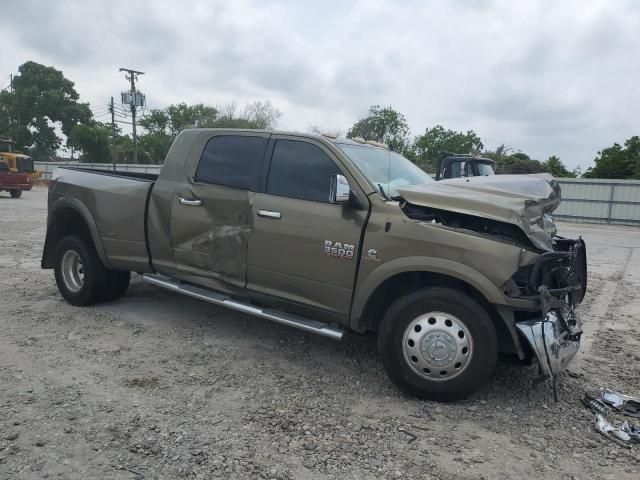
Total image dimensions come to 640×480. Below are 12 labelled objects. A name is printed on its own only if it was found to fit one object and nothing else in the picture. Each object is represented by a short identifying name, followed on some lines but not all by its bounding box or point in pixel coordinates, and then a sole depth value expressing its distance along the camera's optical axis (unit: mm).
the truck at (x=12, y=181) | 22988
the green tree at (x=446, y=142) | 43625
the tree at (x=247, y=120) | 42969
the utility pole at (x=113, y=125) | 46484
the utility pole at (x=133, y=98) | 43638
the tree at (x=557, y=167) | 36406
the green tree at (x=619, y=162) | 31656
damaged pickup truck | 3396
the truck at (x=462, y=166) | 13452
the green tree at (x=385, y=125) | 42281
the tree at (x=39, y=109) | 59031
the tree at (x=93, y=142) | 52344
